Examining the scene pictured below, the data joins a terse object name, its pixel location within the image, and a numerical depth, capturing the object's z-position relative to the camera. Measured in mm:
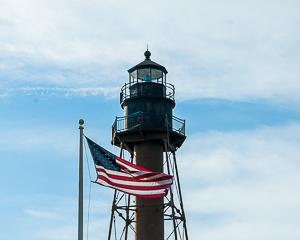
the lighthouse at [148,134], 47062
